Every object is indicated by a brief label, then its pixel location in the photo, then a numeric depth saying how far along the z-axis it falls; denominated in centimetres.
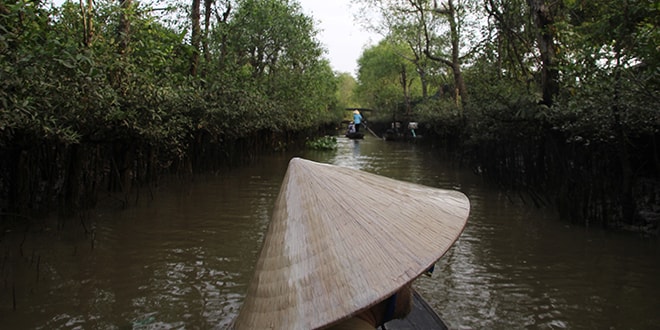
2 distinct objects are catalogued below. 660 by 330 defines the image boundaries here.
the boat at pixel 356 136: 3034
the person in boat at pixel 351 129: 3147
